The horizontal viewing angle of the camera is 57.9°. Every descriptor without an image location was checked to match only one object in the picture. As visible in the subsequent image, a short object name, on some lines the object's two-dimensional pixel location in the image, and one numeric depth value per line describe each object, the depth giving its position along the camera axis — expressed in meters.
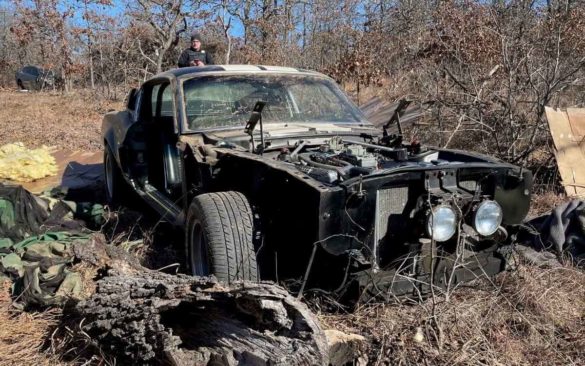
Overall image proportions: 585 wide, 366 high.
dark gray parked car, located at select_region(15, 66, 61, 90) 20.59
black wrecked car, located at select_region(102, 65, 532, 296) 2.81
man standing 8.52
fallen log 2.29
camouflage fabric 3.29
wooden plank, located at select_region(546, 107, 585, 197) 5.84
